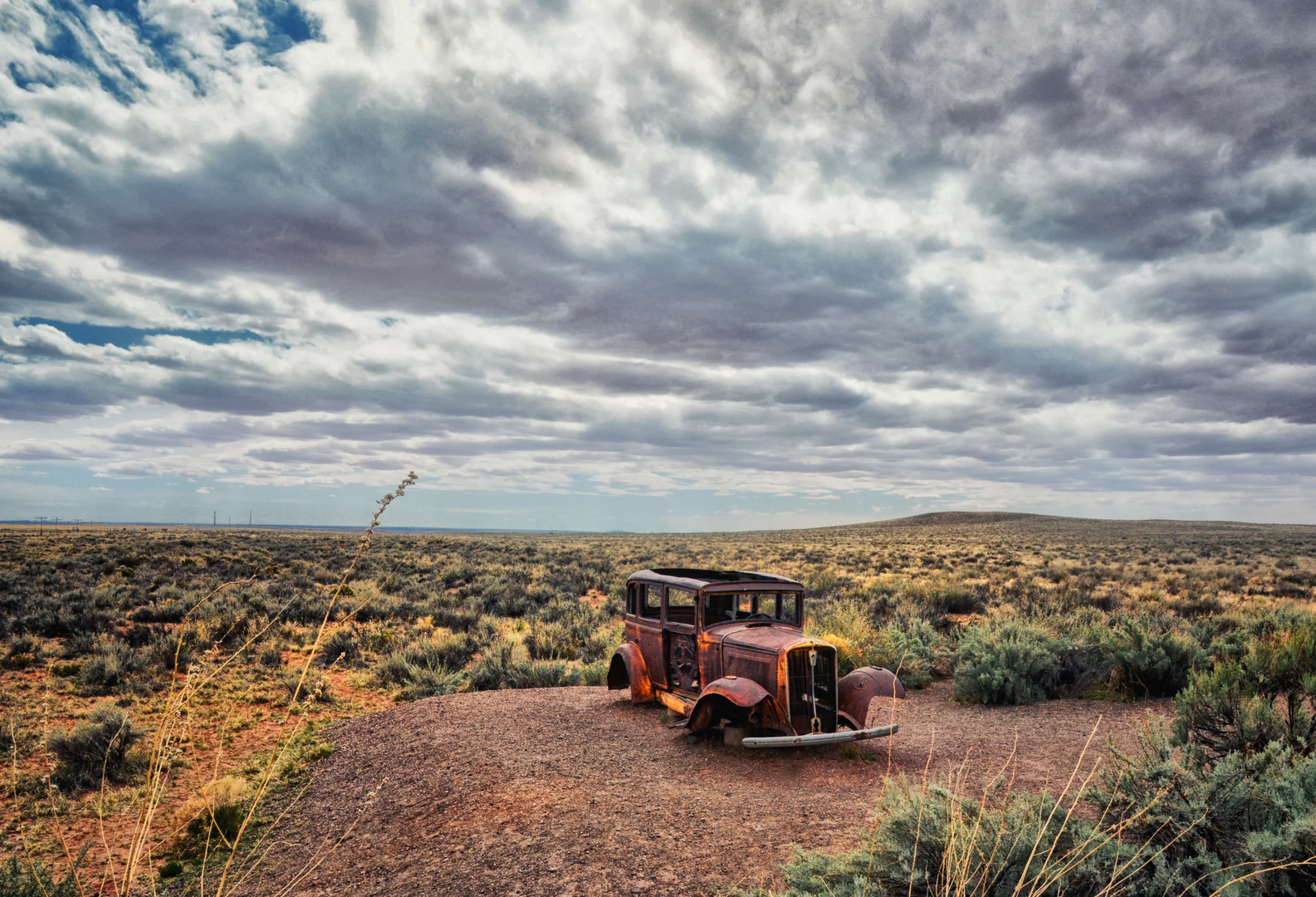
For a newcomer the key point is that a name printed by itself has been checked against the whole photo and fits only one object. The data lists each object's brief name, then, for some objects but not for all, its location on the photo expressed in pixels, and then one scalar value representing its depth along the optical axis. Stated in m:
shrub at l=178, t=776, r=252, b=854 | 7.57
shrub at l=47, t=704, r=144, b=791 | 9.20
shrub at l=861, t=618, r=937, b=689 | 11.87
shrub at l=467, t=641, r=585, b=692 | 12.86
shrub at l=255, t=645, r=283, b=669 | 14.98
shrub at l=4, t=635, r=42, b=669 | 14.32
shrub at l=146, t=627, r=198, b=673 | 14.23
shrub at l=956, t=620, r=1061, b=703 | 10.20
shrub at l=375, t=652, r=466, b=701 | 13.02
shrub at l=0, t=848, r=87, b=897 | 4.82
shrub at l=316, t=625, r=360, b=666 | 15.71
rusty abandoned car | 7.80
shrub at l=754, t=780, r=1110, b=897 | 3.71
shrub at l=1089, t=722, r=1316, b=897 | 3.52
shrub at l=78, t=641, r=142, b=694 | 12.84
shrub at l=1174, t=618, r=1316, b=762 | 5.18
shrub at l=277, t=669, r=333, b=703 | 12.96
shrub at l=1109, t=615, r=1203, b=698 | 9.89
